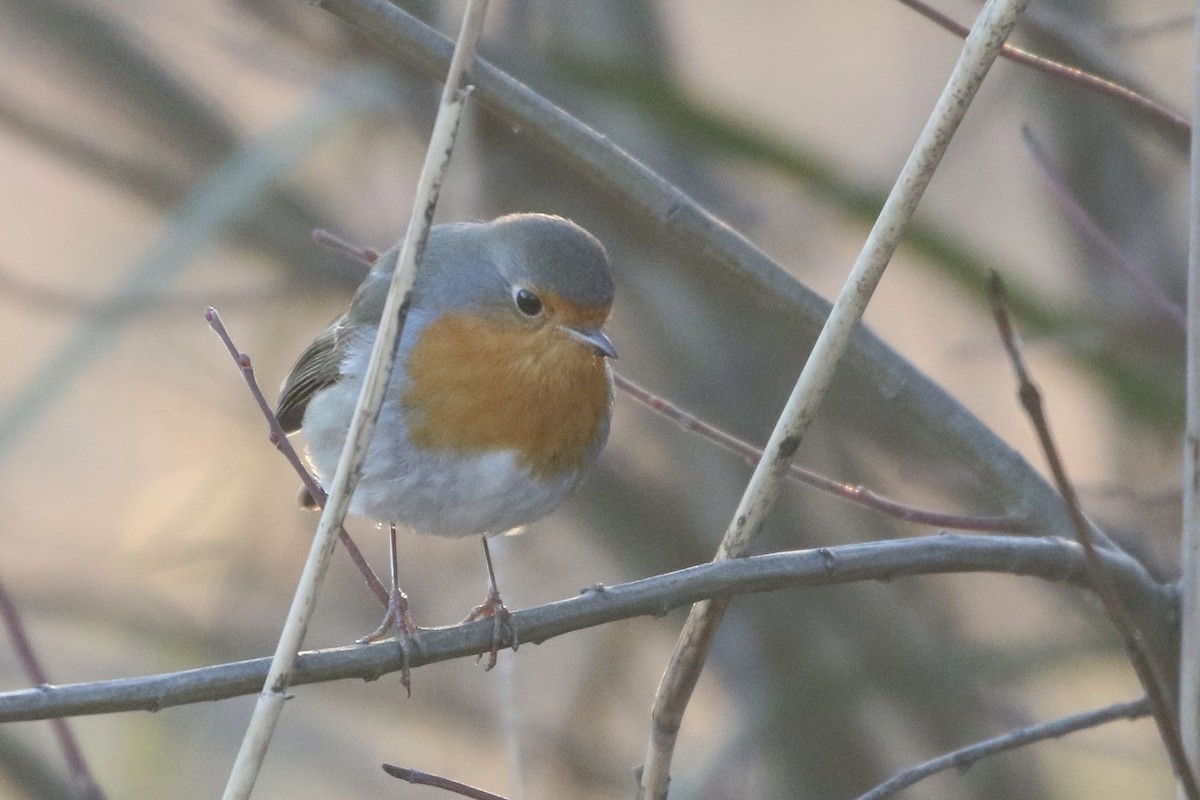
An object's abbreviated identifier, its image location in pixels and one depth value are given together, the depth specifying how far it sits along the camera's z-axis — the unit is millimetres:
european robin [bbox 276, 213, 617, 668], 4978
